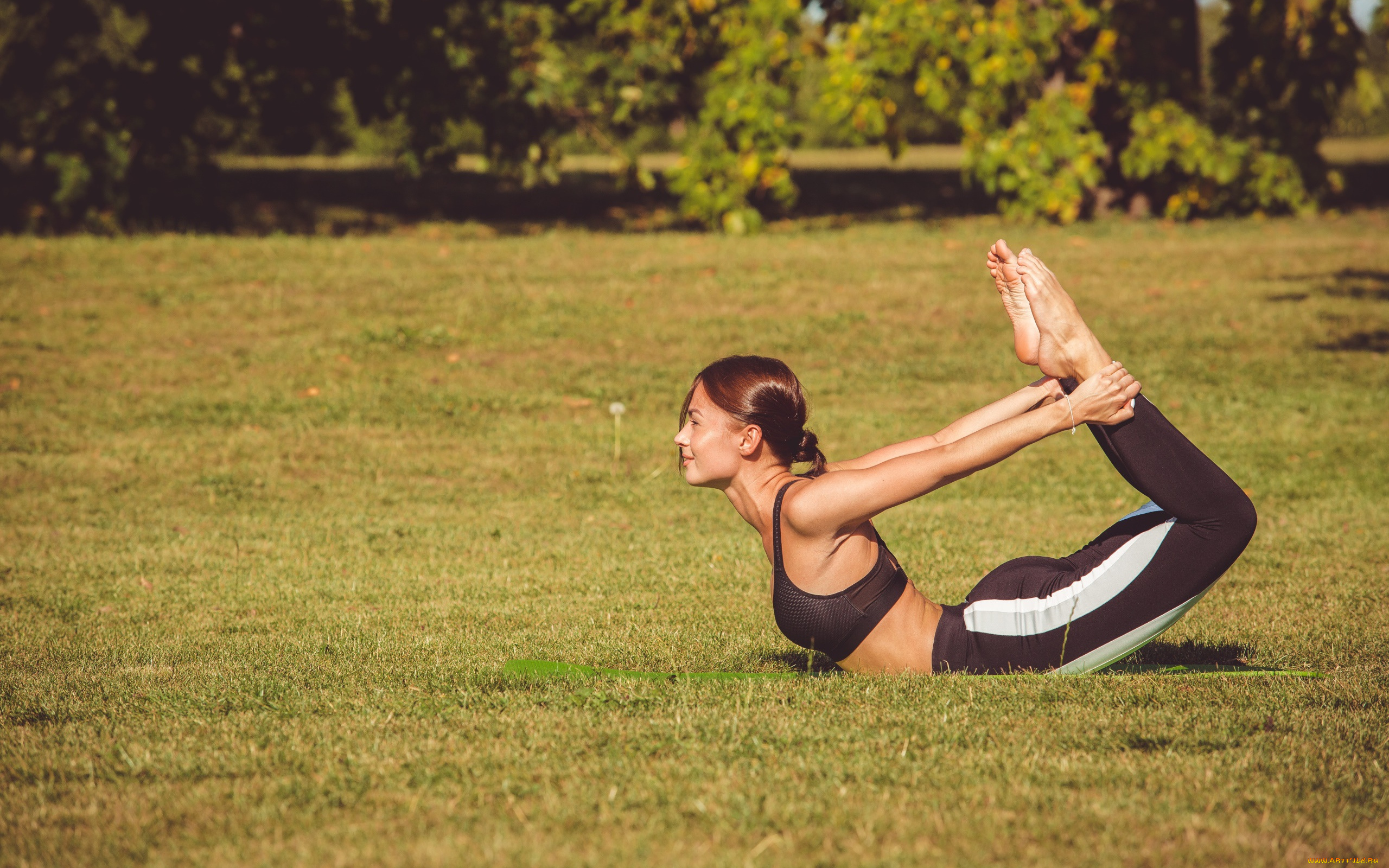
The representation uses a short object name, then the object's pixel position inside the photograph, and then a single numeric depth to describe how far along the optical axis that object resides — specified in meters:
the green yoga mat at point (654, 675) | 8.72
